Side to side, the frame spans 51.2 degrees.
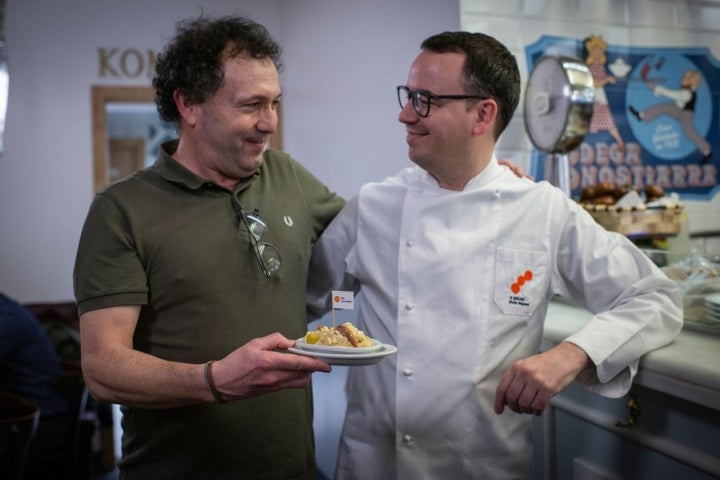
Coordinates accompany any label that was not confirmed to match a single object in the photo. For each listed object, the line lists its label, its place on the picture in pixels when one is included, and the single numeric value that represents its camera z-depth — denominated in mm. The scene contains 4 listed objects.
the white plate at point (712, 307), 1701
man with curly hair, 1513
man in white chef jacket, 1643
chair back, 2590
